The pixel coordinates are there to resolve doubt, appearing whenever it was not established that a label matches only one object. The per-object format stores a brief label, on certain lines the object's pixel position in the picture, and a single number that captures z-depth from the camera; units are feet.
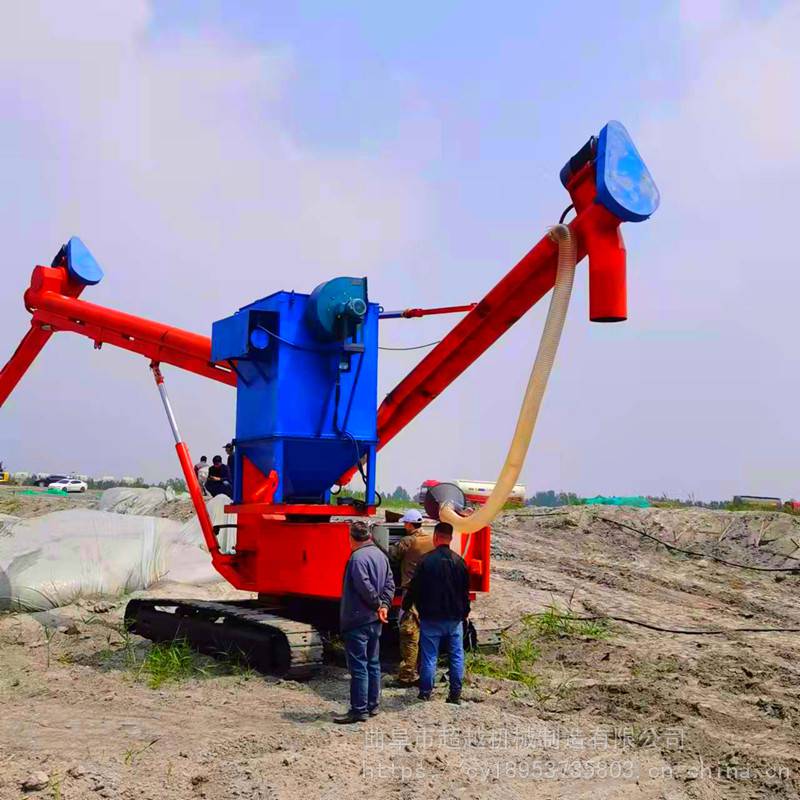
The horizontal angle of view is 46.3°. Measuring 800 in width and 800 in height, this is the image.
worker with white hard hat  25.50
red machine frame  22.41
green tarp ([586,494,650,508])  82.84
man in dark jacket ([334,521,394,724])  21.72
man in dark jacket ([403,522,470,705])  23.84
